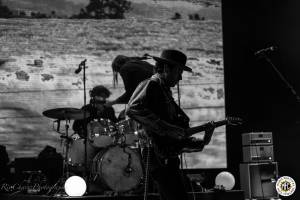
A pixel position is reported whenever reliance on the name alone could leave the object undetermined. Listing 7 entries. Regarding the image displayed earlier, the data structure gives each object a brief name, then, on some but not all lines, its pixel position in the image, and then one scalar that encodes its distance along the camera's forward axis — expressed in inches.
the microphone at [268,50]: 407.0
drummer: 513.0
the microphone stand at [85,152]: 449.7
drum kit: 454.6
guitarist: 221.6
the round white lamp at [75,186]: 417.7
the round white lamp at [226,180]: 484.4
